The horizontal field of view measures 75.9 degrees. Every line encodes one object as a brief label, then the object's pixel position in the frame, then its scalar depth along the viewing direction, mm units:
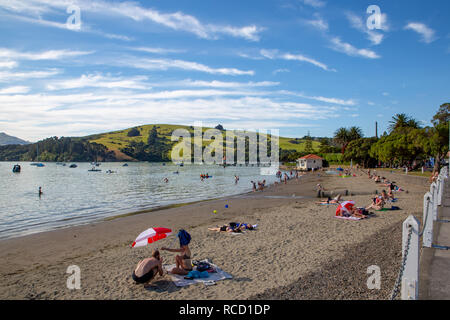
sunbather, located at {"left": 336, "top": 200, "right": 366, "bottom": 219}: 15931
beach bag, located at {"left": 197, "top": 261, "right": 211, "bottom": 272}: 8223
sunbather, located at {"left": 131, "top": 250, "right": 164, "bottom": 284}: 7551
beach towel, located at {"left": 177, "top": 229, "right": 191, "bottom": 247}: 8516
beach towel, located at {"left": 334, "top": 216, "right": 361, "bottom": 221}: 15278
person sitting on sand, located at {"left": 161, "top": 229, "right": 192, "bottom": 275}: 8234
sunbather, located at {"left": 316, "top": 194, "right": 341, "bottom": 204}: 21234
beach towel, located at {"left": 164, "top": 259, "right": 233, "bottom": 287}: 7672
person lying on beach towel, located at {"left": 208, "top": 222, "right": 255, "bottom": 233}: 13742
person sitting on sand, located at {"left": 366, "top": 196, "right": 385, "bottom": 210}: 17884
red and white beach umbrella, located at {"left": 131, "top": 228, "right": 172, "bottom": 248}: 8469
